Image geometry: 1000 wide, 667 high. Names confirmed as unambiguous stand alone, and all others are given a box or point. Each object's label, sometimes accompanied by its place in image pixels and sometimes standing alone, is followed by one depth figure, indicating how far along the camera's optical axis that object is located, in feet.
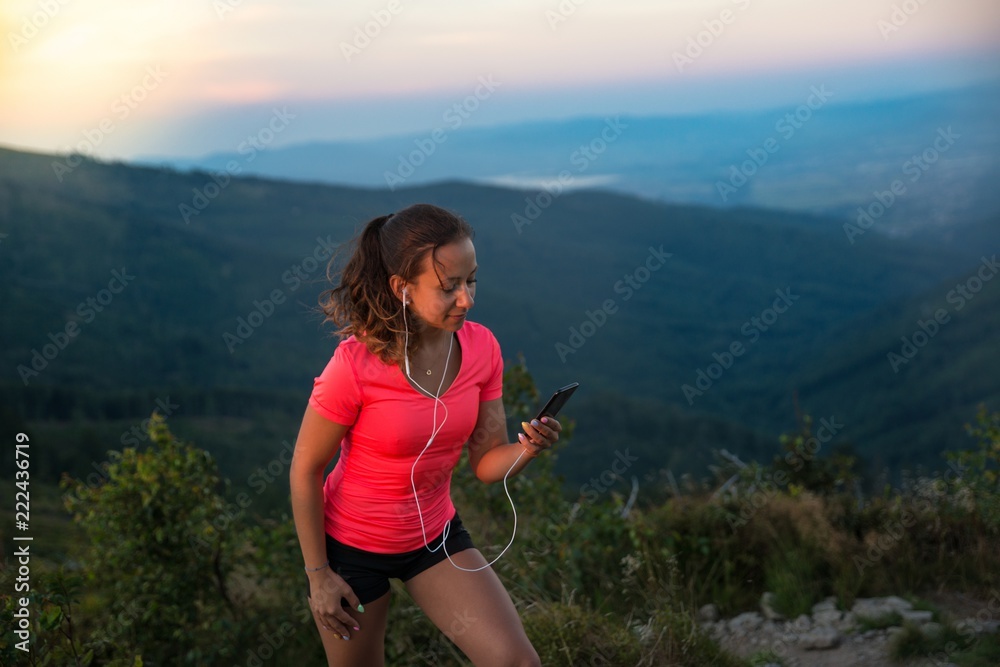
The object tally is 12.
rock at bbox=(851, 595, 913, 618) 13.21
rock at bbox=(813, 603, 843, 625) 13.29
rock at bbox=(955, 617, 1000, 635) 12.26
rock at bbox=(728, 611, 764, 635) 13.60
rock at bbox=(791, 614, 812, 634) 13.26
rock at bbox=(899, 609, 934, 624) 12.84
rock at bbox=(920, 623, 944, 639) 12.29
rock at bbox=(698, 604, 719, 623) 14.21
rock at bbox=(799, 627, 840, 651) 12.76
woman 7.87
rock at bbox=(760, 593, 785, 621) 13.74
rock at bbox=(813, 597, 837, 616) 13.66
